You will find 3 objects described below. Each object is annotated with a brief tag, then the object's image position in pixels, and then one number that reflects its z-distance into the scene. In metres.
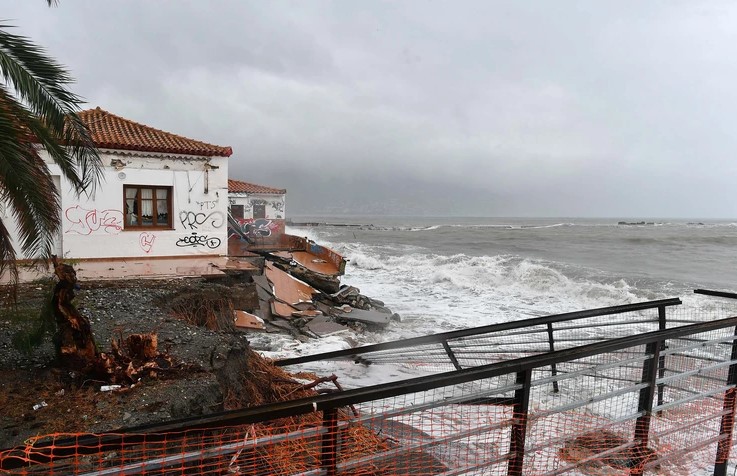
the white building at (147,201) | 12.41
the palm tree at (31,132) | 4.41
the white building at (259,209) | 29.05
